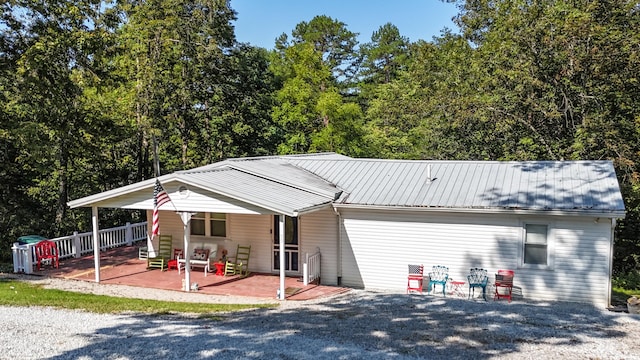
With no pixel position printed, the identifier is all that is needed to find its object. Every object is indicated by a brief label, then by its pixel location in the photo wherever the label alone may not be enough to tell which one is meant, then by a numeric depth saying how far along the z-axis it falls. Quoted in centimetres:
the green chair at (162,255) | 1480
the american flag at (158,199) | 1228
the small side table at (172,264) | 1478
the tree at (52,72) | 1515
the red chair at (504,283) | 1188
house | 1157
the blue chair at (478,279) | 1207
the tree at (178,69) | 2161
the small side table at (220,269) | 1404
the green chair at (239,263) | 1399
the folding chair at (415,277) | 1267
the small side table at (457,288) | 1245
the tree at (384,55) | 4756
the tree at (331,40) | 4516
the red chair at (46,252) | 1470
